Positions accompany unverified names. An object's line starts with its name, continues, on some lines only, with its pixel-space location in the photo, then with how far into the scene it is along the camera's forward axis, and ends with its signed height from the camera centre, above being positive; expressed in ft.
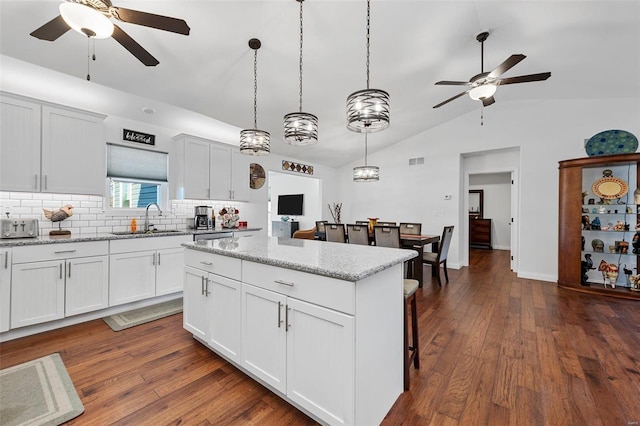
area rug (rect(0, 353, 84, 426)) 5.18 -3.97
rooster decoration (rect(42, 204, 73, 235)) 9.79 -0.17
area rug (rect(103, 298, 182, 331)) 9.42 -3.90
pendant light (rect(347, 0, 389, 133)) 5.95 +2.37
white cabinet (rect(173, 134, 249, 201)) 13.41 +2.23
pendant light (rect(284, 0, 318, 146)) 7.16 +2.28
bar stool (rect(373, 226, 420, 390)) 6.13 -2.85
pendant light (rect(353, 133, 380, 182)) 16.67 +2.48
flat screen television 26.40 +0.87
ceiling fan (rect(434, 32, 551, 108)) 8.64 +4.74
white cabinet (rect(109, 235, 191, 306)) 10.07 -2.26
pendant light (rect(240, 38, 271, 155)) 8.50 +2.22
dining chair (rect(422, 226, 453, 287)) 14.86 -2.32
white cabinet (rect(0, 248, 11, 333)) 7.92 -2.32
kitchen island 4.50 -2.15
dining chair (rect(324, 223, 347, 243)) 15.10 -1.08
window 11.83 +1.59
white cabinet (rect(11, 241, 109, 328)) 8.23 -2.32
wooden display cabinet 13.20 -0.22
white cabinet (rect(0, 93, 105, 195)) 8.62 +2.16
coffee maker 14.06 -0.32
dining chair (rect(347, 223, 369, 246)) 14.29 -1.11
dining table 13.93 -1.66
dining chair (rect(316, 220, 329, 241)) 17.45 -1.19
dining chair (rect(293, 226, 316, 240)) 19.70 -1.55
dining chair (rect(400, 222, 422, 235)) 16.79 -0.93
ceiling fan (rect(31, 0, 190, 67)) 4.99 +3.82
